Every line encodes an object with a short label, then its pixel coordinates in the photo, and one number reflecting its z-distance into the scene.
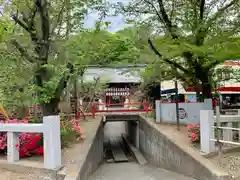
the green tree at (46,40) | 6.05
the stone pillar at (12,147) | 4.58
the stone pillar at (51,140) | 4.18
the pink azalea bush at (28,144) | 4.87
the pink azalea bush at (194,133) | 6.07
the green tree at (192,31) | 5.78
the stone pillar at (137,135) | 13.03
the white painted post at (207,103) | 6.96
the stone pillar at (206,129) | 4.92
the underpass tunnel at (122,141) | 11.90
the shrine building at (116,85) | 18.04
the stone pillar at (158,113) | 10.21
